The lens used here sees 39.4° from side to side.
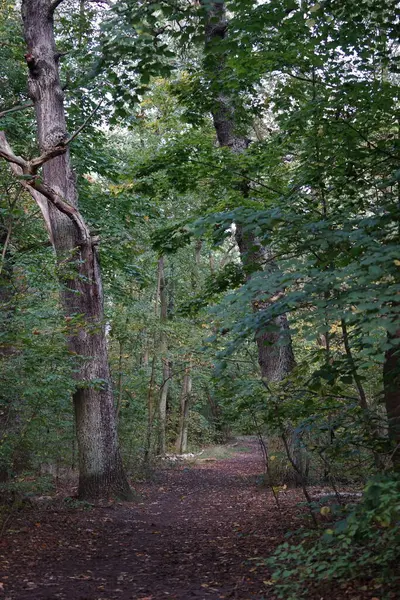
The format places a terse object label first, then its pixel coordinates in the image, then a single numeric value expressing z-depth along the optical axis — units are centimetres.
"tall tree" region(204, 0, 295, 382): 943
